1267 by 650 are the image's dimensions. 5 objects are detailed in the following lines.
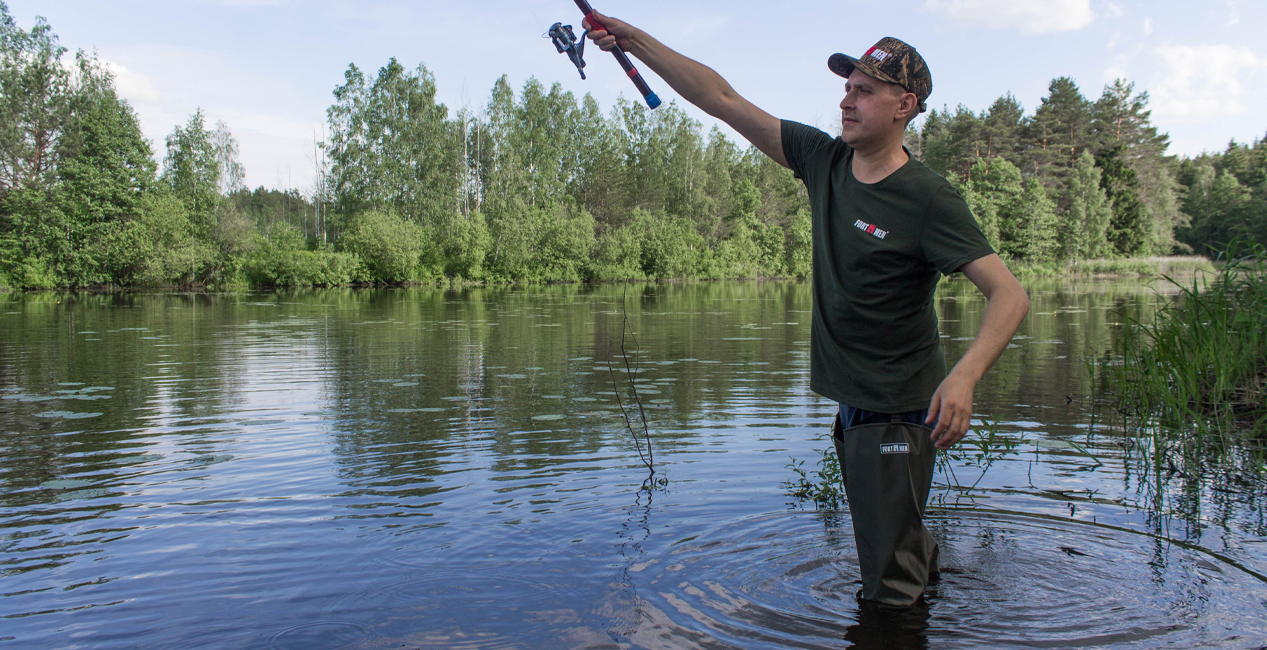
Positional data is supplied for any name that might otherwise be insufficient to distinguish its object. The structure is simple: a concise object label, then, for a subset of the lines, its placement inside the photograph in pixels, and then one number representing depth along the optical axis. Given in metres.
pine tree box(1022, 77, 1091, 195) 76.12
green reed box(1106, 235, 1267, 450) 6.18
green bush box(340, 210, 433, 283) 54.46
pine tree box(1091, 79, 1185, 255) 73.62
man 2.78
